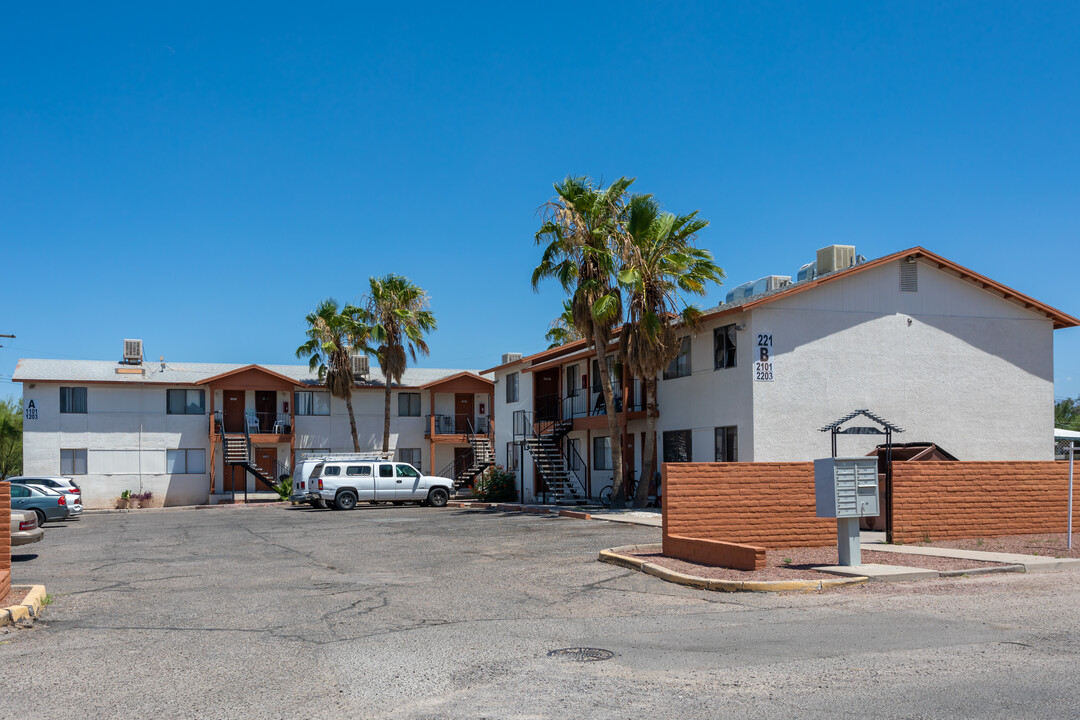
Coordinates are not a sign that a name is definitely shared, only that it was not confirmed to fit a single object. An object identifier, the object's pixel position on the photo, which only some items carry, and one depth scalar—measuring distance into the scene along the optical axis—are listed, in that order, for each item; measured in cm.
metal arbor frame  1750
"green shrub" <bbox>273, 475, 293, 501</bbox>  4438
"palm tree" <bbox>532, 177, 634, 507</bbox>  2864
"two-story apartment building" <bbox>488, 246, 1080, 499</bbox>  2717
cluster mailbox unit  1379
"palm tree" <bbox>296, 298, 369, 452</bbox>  4700
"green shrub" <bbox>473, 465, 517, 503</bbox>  3934
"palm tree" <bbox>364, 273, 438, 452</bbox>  4519
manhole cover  820
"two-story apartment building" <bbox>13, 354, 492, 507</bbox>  4428
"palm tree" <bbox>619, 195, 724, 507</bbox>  2795
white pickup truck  3419
